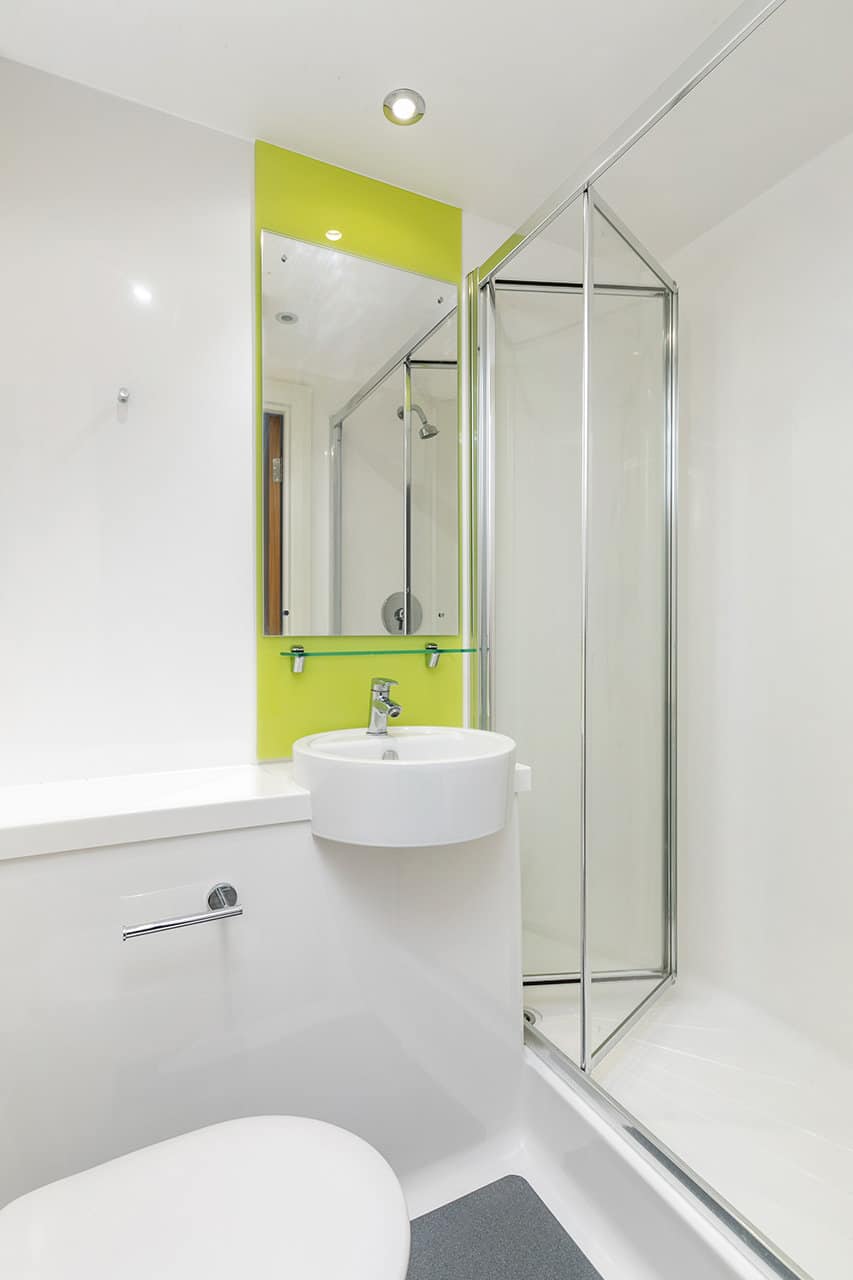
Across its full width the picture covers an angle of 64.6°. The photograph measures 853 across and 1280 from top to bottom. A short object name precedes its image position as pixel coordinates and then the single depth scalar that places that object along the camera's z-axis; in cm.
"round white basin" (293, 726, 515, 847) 118
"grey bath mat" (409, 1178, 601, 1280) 117
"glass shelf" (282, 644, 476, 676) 157
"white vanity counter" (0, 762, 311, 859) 101
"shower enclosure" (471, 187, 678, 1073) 157
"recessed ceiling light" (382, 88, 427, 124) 142
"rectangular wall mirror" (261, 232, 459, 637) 156
